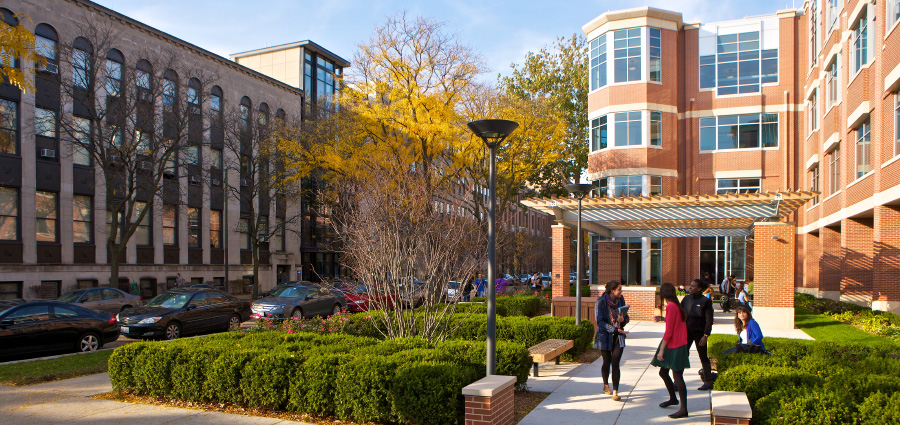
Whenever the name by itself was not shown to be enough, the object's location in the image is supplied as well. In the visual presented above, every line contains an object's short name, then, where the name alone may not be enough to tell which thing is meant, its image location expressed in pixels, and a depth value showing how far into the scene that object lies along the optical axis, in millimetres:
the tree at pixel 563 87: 38719
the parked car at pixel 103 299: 21188
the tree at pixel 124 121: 24562
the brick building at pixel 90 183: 28391
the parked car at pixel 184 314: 16953
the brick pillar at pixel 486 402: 6621
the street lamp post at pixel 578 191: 15870
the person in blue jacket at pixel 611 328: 9023
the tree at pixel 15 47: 8922
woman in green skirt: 7902
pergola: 17625
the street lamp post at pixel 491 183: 7738
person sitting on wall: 9578
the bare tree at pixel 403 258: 11805
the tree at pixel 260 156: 34062
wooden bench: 10258
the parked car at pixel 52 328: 13945
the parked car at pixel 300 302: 21422
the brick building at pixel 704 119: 32500
